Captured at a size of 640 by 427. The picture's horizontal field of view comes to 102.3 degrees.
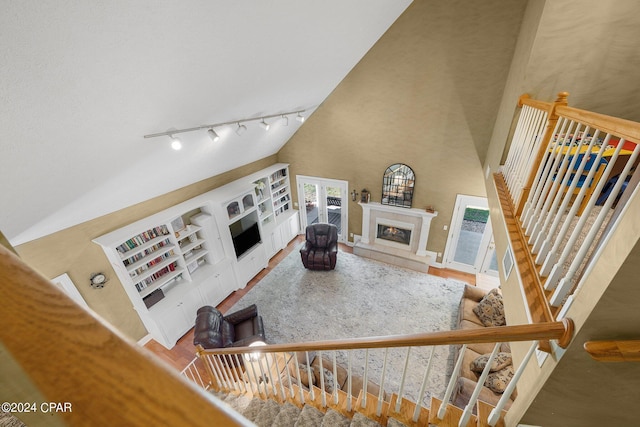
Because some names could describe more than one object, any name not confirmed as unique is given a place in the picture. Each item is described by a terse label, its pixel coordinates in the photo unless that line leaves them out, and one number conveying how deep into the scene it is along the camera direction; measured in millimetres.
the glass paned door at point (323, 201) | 6219
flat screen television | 5182
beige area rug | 3709
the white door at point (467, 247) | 4895
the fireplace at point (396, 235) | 5566
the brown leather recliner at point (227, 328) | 3539
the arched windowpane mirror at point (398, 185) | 5311
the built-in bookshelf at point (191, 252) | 3752
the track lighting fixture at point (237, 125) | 2643
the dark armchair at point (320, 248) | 5754
